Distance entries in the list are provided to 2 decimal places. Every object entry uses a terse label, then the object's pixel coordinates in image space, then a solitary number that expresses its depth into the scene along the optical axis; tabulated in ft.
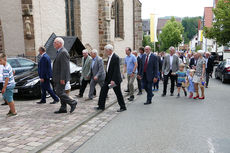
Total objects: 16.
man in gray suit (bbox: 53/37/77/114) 19.66
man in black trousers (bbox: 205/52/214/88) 39.45
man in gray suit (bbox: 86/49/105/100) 25.84
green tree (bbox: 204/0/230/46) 82.48
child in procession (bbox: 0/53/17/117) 19.24
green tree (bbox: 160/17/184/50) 211.00
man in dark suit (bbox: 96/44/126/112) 21.48
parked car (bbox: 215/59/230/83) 43.14
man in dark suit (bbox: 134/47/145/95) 30.58
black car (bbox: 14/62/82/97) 26.76
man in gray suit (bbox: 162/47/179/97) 30.83
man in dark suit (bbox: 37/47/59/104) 24.52
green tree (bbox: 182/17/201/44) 379.76
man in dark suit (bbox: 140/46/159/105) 25.84
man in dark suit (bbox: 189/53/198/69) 42.30
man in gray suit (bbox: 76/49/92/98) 28.16
